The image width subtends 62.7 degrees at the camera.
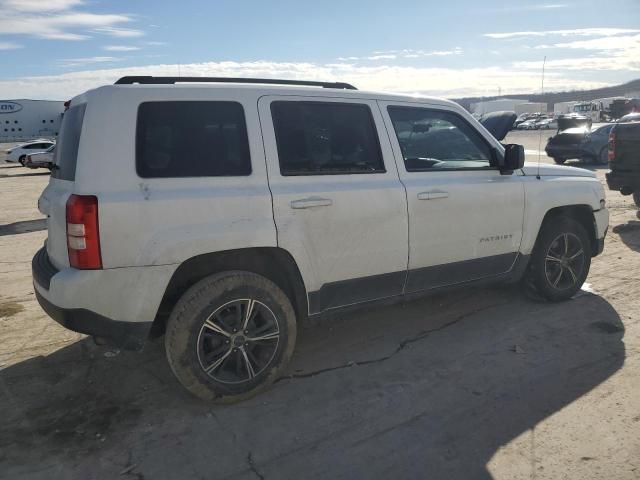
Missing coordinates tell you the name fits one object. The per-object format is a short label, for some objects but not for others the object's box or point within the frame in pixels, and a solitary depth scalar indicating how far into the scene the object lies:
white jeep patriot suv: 3.04
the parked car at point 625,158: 8.53
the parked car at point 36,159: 24.04
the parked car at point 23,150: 28.97
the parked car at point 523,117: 69.28
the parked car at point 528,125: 61.29
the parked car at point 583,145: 17.44
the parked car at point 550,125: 52.16
